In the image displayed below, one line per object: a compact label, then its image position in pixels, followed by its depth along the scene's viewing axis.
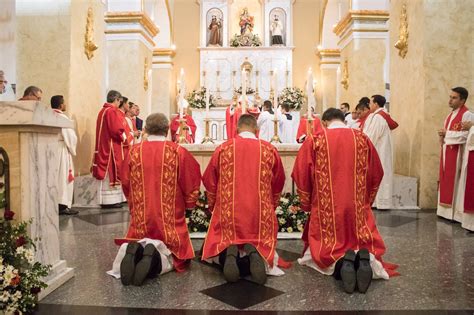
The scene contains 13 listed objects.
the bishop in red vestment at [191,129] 11.58
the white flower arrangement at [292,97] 14.80
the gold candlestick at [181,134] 5.92
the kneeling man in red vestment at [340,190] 3.86
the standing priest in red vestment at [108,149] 7.64
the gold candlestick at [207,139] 6.10
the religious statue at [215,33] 17.62
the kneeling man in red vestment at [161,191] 3.96
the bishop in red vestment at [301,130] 10.78
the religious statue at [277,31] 17.69
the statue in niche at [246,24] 17.78
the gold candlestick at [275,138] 5.92
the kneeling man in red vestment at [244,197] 3.90
